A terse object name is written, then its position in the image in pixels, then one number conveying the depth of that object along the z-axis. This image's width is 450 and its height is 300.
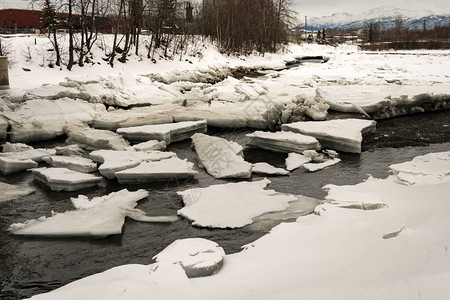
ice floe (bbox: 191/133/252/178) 6.39
